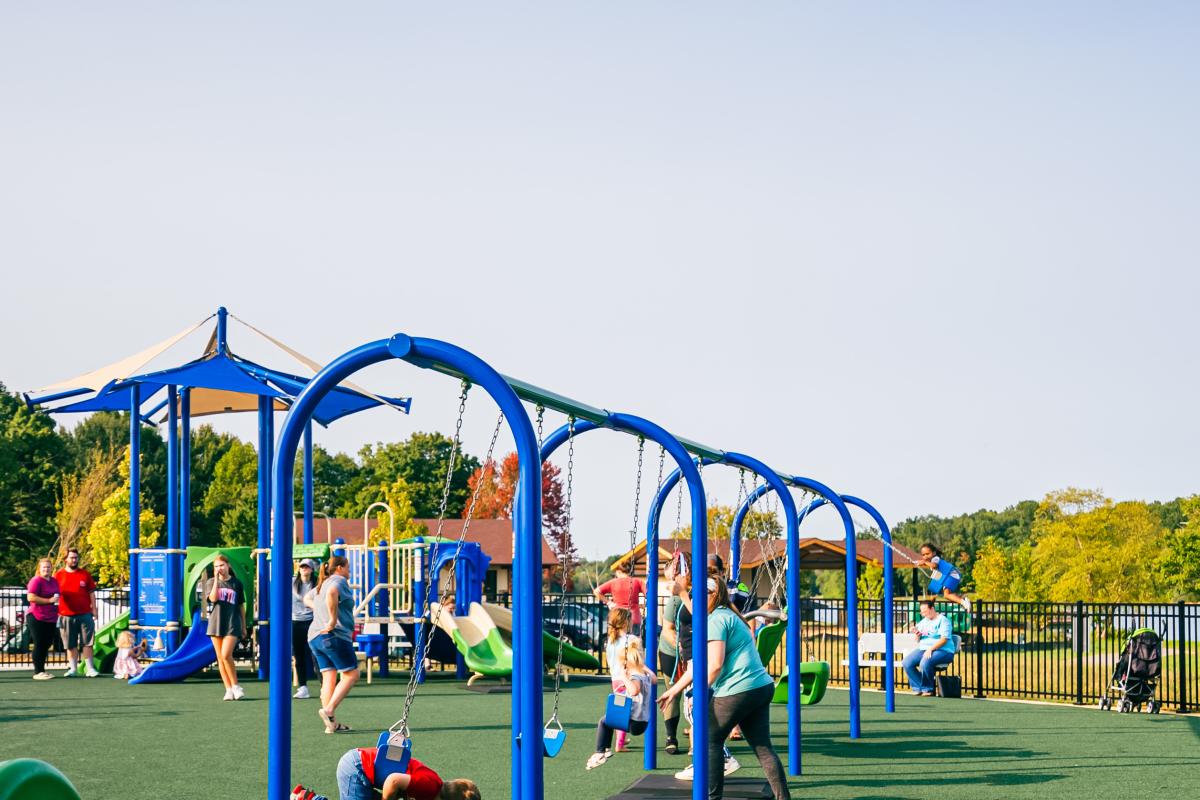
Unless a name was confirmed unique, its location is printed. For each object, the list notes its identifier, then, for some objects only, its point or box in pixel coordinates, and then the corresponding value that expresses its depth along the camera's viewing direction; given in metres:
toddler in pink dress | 19.55
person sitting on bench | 19.36
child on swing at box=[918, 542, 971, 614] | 18.52
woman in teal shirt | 8.98
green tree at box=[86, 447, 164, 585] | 46.47
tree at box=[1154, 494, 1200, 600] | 33.47
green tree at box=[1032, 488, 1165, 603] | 34.09
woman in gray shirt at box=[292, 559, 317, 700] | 16.66
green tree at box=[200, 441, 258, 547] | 63.88
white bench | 18.48
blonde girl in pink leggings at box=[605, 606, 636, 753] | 10.69
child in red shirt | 6.90
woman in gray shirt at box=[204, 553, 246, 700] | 16.14
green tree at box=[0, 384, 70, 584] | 59.75
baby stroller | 17.17
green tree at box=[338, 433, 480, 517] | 79.69
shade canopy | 18.72
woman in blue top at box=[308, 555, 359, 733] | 13.16
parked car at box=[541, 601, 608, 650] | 25.47
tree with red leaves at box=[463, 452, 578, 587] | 78.75
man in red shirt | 19.52
